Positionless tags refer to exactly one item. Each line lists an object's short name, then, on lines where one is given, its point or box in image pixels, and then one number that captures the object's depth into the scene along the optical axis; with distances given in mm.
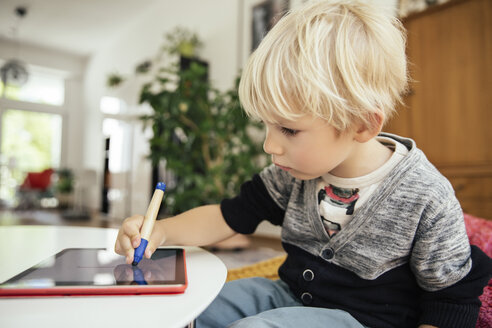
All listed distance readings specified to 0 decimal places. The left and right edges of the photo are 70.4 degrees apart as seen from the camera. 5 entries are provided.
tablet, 322
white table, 266
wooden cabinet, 1517
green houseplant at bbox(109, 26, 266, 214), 2162
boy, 458
